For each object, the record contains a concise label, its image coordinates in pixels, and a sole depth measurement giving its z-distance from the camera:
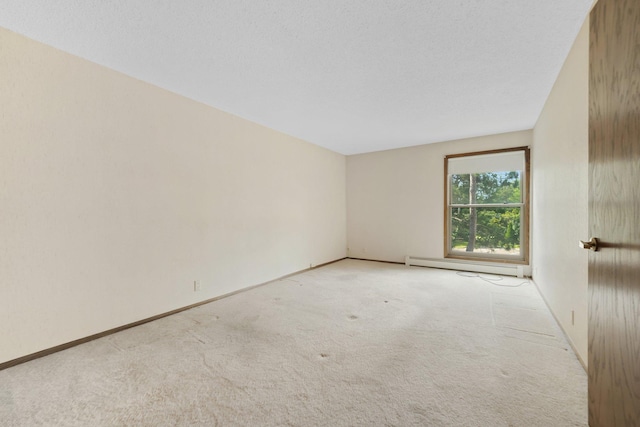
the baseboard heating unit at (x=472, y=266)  4.42
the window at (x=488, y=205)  4.56
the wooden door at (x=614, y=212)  0.92
